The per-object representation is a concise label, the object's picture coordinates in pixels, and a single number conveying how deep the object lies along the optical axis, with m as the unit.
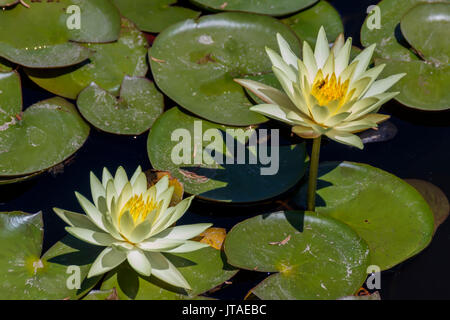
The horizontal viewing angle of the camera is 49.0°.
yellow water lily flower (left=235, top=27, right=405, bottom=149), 2.57
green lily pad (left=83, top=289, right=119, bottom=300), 2.56
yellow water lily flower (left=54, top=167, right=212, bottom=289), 2.52
